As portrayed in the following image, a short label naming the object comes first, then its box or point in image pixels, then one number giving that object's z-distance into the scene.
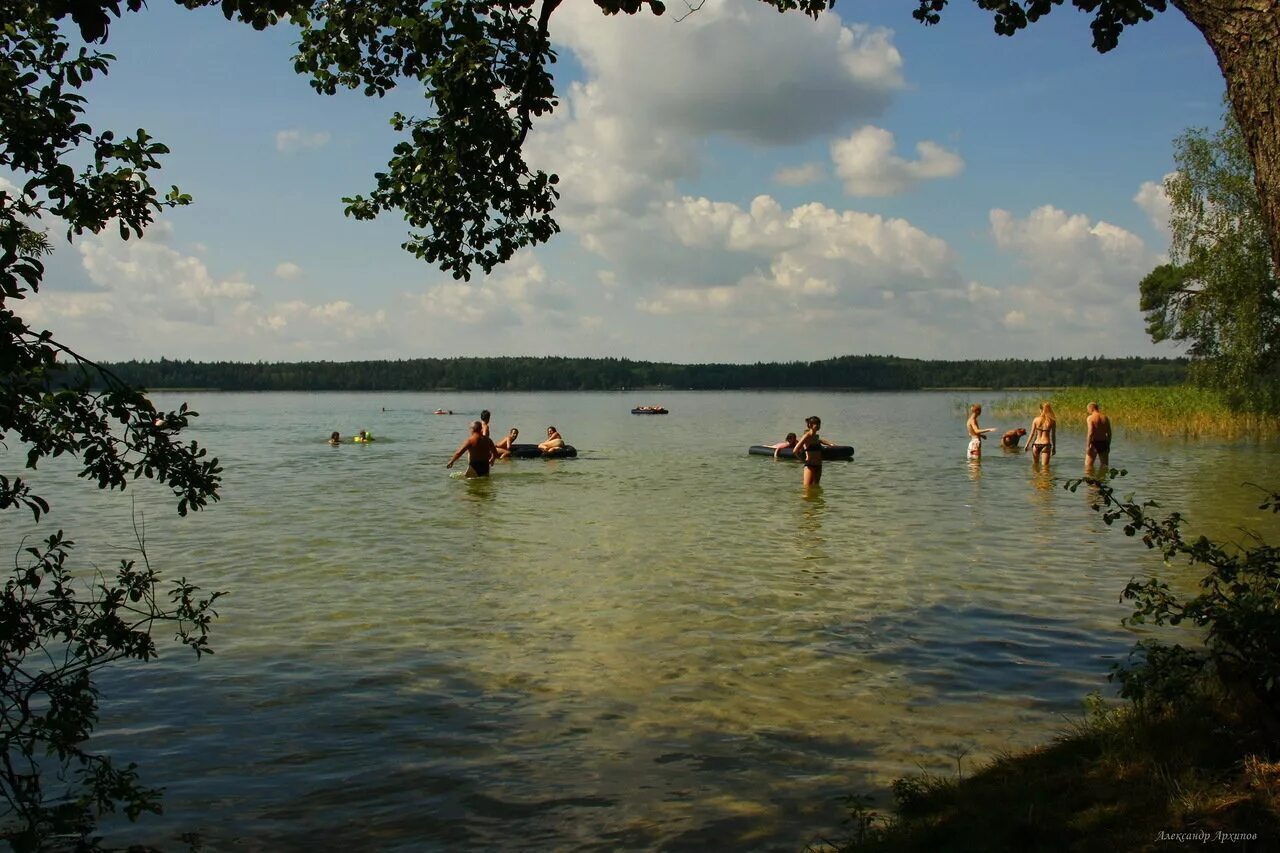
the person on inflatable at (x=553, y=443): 32.41
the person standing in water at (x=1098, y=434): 24.36
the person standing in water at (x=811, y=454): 22.08
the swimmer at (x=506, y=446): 29.70
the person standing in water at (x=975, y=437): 29.72
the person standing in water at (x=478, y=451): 25.38
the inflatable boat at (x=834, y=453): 31.56
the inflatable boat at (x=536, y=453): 31.70
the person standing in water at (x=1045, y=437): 28.33
